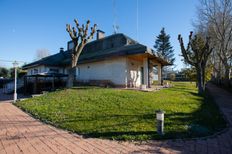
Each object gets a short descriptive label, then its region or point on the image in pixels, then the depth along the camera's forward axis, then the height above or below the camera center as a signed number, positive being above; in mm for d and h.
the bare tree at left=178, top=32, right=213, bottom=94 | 14211 +2254
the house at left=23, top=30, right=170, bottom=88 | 14542 +1745
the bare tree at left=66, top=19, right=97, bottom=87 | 13305 +3689
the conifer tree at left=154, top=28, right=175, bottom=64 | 48531 +10564
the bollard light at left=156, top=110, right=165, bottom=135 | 4621 -1254
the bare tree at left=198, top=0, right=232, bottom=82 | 20045 +7732
